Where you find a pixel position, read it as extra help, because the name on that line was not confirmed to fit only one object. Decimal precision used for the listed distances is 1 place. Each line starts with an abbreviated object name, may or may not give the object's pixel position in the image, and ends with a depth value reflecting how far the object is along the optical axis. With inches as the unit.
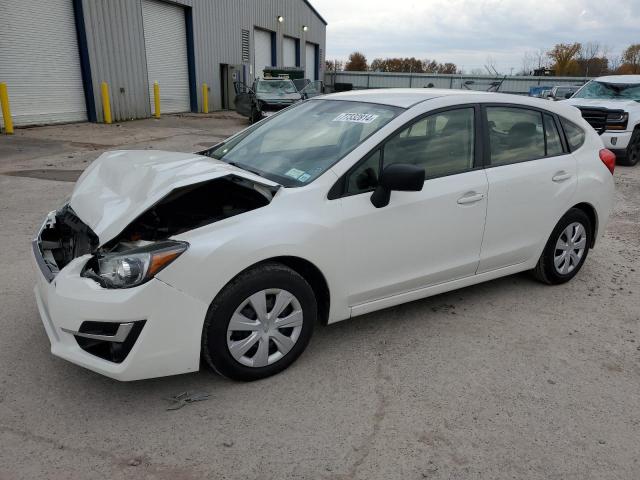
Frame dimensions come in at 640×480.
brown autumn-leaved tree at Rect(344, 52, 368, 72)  2362.2
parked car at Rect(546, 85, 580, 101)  731.5
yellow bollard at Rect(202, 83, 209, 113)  887.1
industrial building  545.0
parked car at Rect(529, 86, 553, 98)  1115.0
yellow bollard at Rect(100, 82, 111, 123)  633.0
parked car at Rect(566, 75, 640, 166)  417.4
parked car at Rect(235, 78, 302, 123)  639.1
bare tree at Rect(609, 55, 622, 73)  1788.0
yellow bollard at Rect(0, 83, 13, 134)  497.0
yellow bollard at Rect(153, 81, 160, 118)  738.2
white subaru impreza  98.5
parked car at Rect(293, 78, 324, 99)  748.6
